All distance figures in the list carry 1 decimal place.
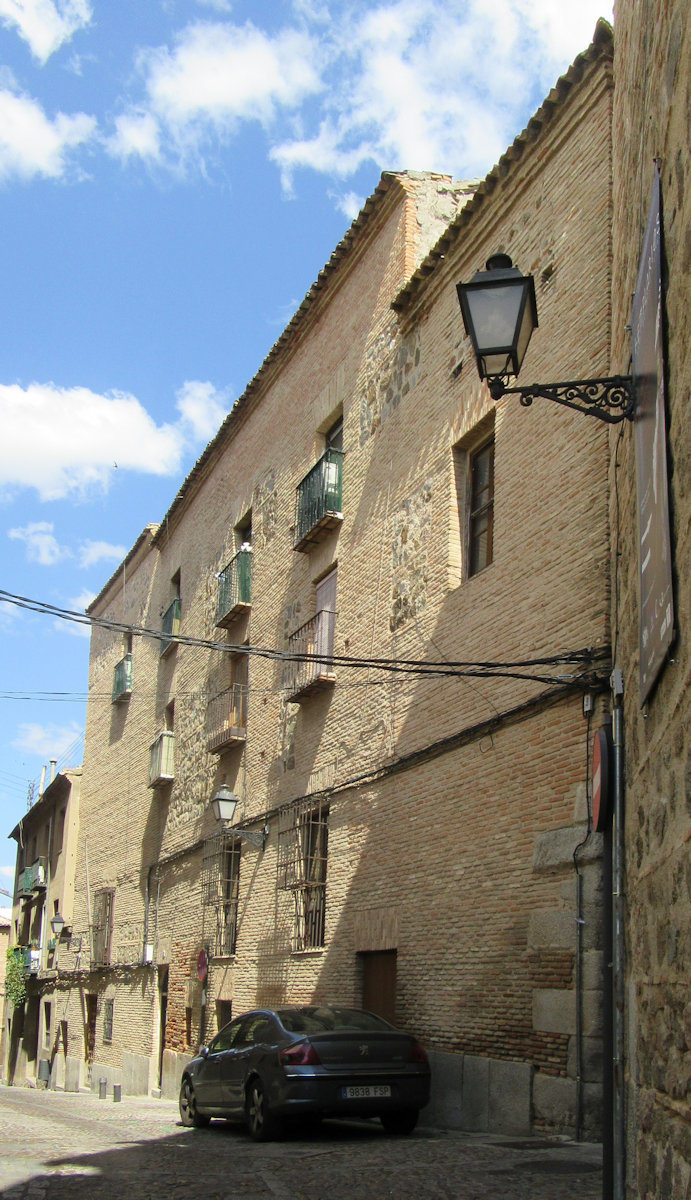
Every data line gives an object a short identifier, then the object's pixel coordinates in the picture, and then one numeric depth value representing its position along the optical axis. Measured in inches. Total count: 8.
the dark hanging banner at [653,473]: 168.7
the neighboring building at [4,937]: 1833.3
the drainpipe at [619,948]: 227.3
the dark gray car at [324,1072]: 362.3
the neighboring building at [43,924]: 1122.7
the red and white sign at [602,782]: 230.5
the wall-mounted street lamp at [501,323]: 230.2
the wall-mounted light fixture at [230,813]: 641.6
